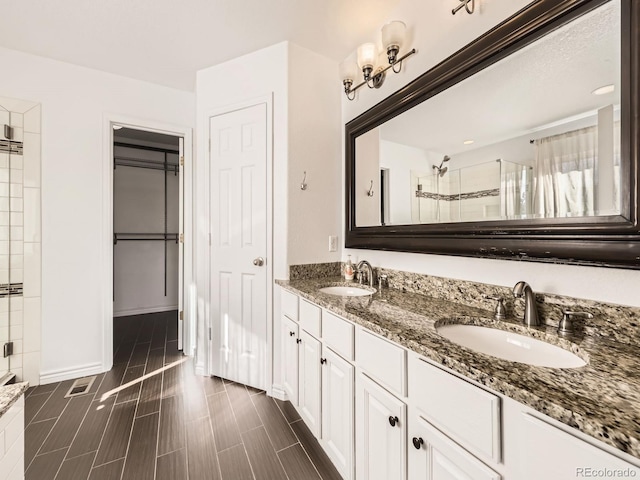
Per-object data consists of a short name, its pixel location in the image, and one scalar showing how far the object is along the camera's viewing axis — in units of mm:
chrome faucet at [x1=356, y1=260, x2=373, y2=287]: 1937
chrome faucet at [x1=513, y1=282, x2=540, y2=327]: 1025
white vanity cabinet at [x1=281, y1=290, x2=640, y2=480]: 577
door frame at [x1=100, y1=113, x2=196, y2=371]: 2480
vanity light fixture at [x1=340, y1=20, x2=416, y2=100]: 1634
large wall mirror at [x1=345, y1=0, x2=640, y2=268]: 874
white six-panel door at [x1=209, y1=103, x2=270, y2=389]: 2146
